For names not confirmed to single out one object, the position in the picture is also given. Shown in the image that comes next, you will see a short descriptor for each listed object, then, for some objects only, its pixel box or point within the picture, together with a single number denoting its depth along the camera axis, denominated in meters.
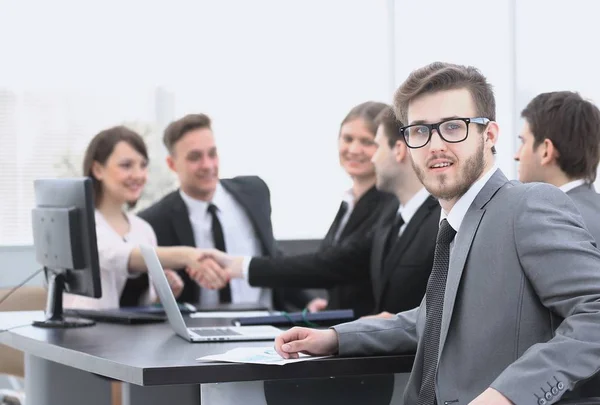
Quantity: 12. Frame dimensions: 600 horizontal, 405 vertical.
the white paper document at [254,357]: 2.33
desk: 2.33
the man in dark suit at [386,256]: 3.35
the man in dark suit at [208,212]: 4.82
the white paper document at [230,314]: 3.70
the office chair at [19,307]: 4.74
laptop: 2.87
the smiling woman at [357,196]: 4.16
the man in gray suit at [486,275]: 1.82
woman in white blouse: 4.32
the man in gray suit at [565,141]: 3.21
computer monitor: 3.53
